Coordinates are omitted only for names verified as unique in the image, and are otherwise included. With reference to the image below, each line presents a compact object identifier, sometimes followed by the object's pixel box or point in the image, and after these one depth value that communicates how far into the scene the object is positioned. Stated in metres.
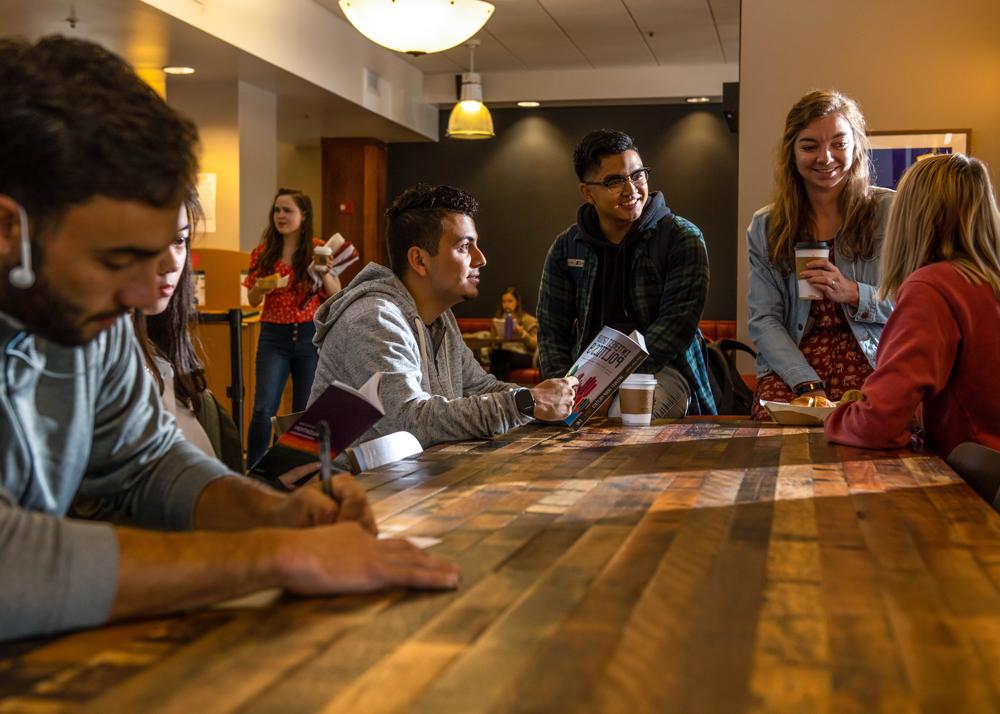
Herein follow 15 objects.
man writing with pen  0.96
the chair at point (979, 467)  1.93
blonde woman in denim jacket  3.21
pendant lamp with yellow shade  9.40
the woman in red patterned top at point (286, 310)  5.85
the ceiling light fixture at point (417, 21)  4.91
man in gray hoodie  2.45
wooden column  11.66
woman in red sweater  2.28
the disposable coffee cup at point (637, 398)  2.76
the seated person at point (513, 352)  9.62
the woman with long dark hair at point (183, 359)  2.13
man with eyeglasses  3.50
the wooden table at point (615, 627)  0.81
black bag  4.33
